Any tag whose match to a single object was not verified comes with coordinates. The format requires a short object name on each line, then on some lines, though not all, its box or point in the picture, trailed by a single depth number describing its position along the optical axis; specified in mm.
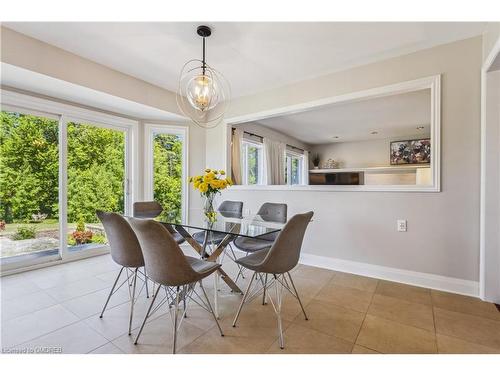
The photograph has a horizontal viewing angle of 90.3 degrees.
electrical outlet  2701
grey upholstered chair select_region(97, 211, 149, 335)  1822
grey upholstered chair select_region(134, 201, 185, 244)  2791
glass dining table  2068
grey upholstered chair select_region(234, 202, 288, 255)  2459
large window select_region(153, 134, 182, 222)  4258
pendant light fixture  2260
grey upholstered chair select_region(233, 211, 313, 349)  1656
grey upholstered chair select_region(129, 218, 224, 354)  1461
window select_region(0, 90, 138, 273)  2938
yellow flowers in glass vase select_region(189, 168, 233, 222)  2352
